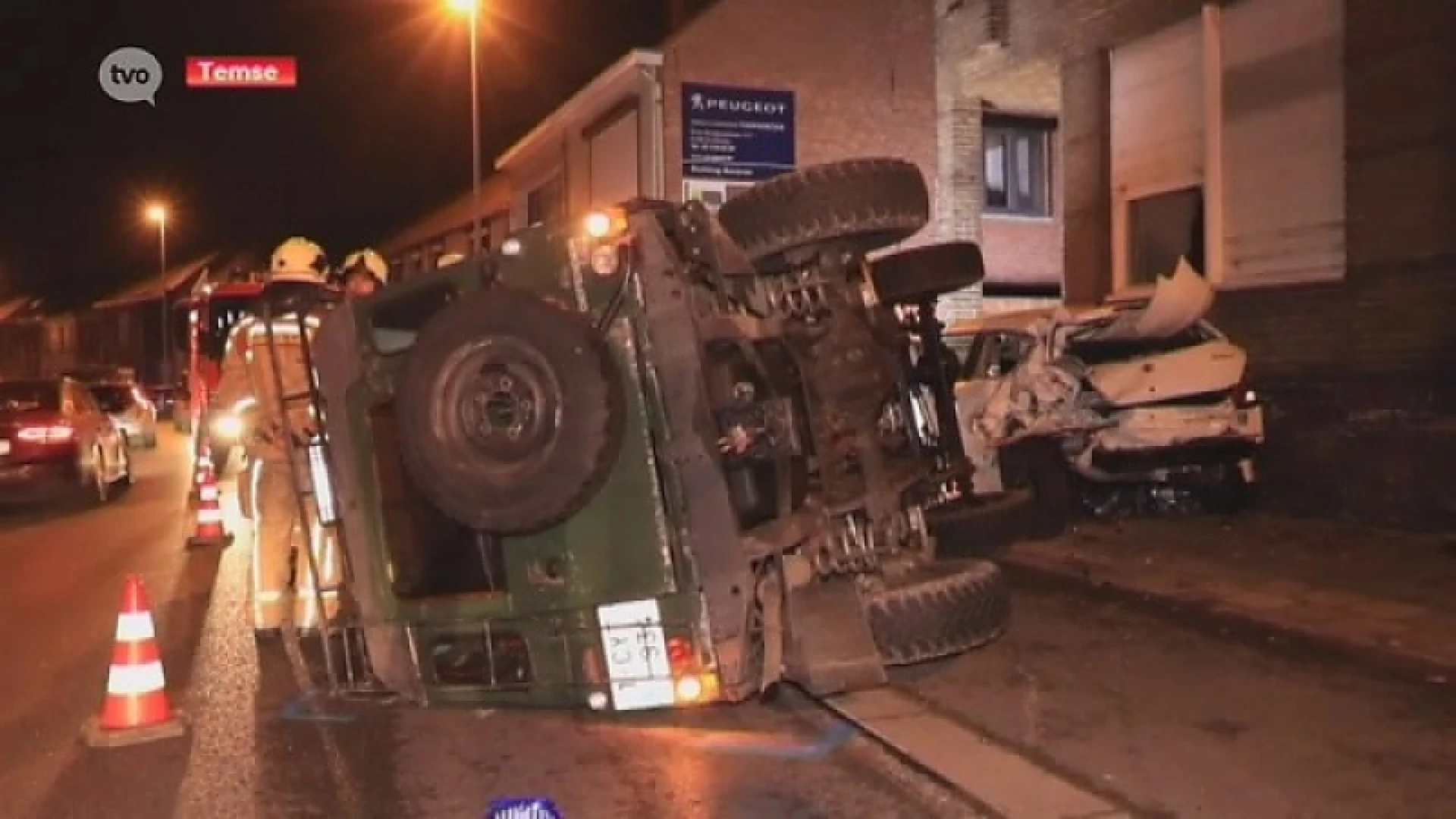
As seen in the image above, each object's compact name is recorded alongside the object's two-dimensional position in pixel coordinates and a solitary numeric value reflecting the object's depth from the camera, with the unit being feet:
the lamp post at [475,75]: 69.05
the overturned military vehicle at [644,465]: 17.69
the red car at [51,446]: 48.83
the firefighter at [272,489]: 25.22
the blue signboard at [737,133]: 59.82
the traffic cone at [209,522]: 39.04
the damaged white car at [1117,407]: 35.19
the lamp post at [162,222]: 158.81
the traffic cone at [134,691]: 19.58
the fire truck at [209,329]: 57.77
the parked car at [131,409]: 79.36
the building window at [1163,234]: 43.06
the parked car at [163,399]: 115.24
